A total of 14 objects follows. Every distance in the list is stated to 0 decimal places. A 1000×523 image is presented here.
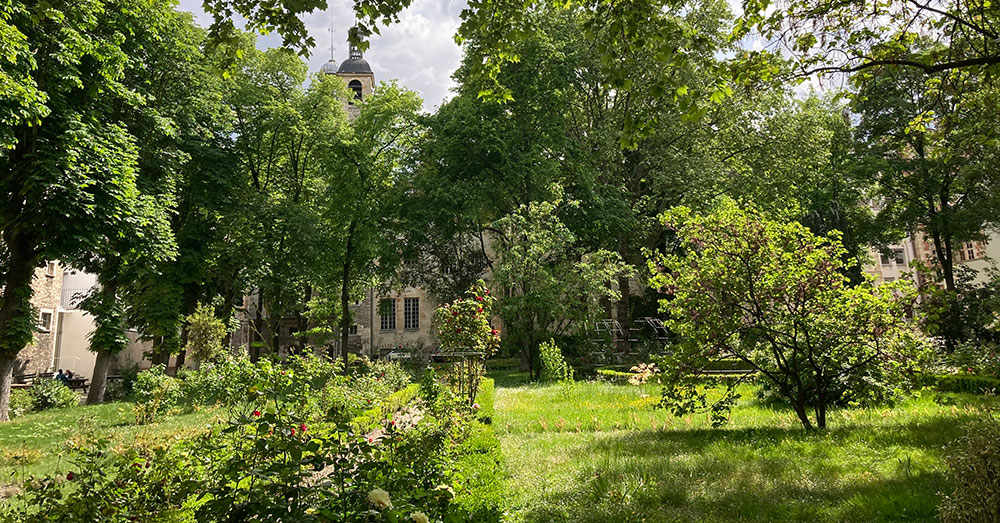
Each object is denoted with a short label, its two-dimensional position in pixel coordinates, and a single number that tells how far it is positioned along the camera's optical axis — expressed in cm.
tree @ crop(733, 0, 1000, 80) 579
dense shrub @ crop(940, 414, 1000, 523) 269
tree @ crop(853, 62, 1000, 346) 1984
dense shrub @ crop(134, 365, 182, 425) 1057
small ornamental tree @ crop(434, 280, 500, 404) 971
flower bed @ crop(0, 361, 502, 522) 258
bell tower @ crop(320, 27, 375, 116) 5519
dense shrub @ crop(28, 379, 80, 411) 1485
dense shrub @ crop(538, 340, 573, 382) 1550
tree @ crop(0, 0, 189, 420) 1082
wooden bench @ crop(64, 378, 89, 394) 2231
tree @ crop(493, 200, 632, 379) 1752
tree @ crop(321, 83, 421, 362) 2181
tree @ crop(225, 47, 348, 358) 1970
